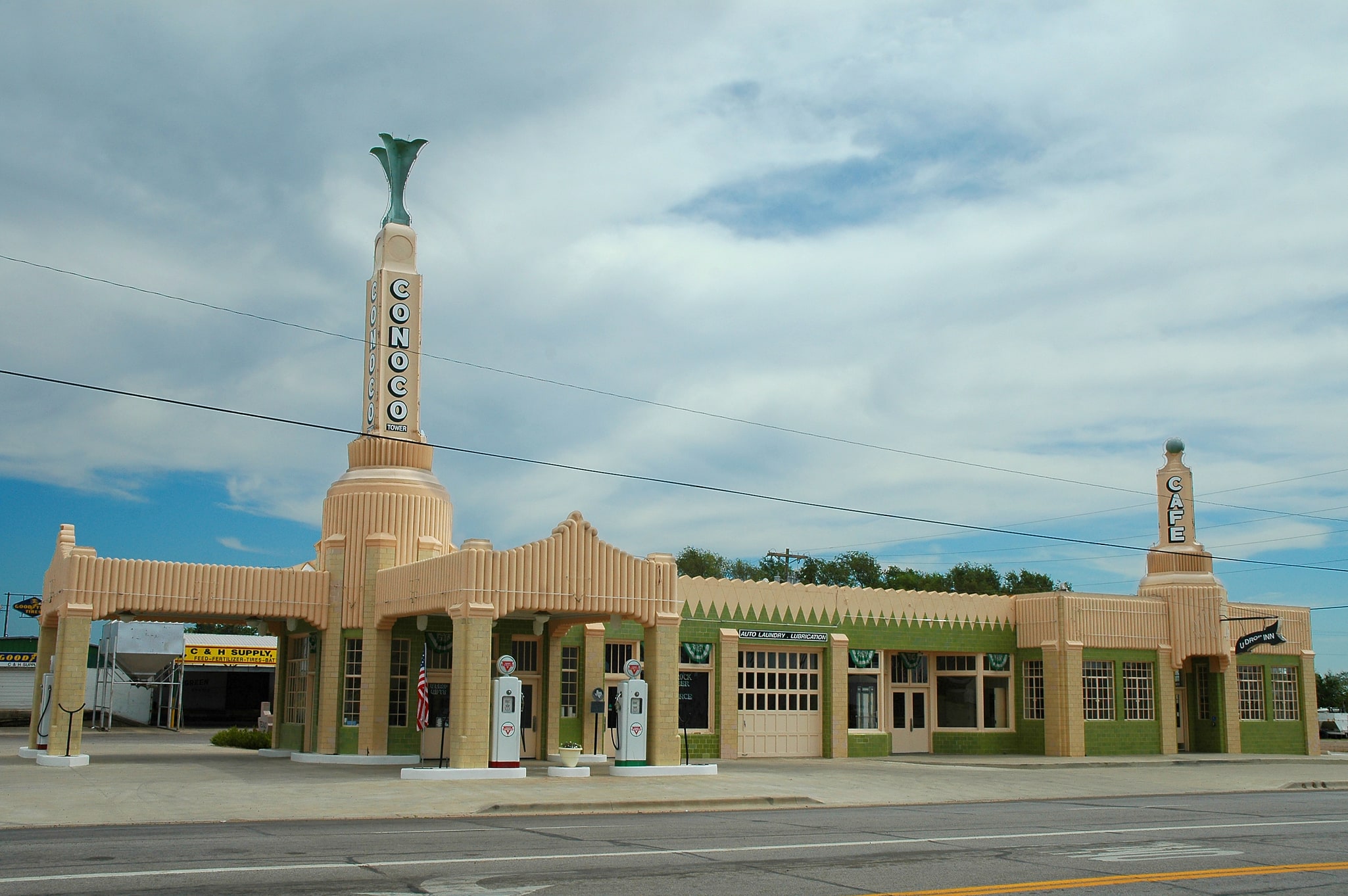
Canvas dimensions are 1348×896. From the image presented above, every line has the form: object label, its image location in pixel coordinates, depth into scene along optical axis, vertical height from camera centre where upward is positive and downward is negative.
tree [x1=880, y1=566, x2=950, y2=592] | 84.62 +3.21
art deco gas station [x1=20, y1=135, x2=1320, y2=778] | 24.91 -0.59
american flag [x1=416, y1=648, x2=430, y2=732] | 25.33 -1.68
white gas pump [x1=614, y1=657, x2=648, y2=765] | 24.64 -1.99
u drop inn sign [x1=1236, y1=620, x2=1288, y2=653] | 37.50 -0.28
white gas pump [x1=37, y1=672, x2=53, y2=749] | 27.53 -2.18
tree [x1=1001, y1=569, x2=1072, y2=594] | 89.04 +3.25
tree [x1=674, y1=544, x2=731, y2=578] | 92.38 +4.68
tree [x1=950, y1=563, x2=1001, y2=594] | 88.75 +3.48
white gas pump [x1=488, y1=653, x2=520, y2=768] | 23.52 -1.87
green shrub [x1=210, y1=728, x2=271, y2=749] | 34.38 -3.37
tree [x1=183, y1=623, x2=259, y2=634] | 102.56 -0.79
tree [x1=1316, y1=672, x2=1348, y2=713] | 90.31 -4.85
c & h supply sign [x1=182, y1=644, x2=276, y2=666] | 51.16 -1.50
